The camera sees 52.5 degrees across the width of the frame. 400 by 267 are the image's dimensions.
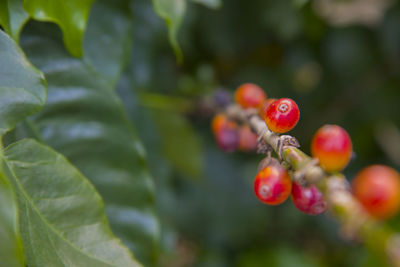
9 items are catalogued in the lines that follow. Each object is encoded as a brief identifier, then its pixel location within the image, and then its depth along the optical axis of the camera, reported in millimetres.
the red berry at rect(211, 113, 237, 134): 664
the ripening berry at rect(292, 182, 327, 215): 379
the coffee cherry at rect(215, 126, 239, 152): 641
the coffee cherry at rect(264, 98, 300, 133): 386
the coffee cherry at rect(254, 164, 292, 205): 371
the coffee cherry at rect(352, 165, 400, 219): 321
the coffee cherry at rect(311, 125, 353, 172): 363
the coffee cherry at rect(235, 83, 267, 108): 601
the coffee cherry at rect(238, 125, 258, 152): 738
